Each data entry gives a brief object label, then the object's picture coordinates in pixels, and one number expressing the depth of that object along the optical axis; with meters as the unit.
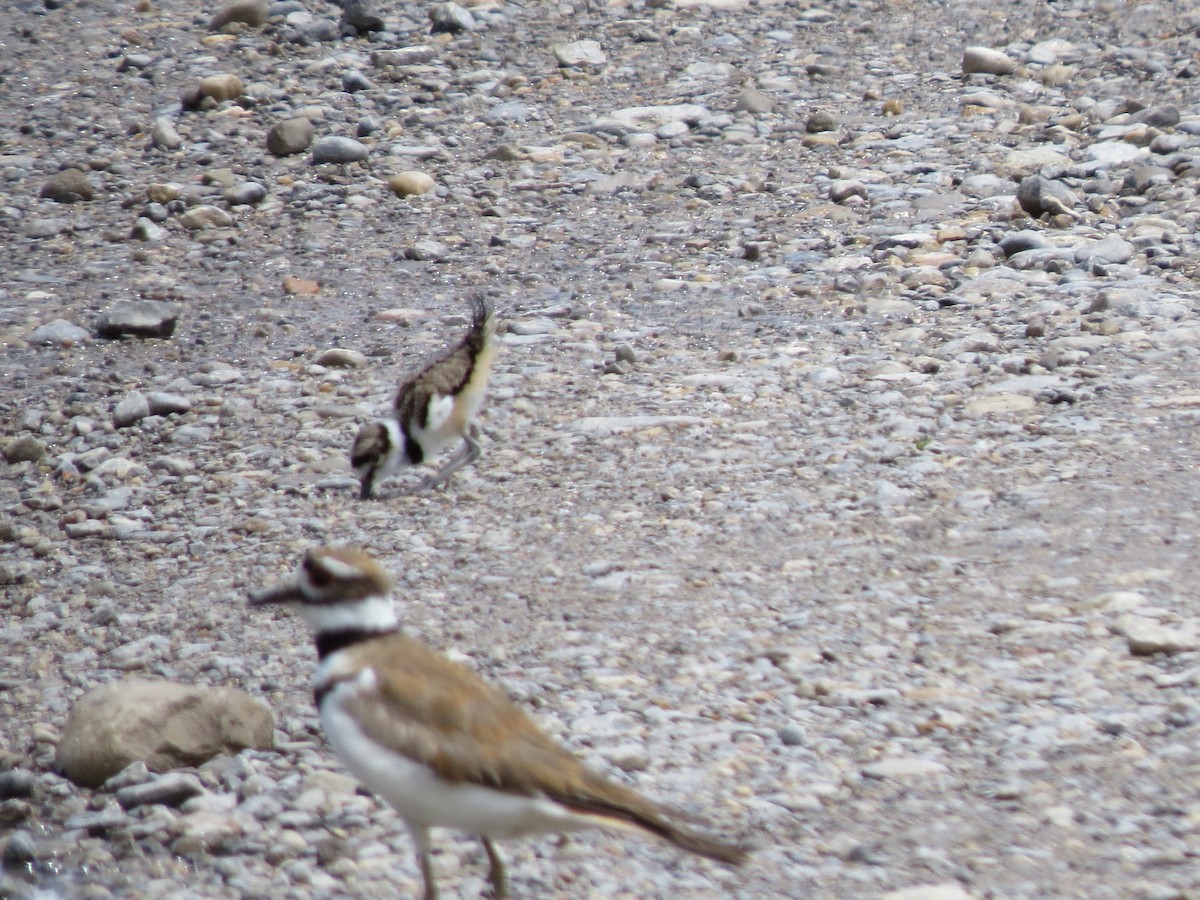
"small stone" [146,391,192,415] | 15.23
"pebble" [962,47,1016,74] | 22.55
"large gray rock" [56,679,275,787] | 9.13
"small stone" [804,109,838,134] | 21.16
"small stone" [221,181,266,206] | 20.02
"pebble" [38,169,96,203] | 20.56
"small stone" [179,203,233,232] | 19.53
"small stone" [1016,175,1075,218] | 17.80
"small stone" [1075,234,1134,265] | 16.61
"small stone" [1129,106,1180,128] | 20.20
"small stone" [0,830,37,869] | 8.59
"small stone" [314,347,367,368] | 16.03
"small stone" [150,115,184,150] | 21.72
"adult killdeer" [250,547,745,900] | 7.11
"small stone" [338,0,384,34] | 24.80
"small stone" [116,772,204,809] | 8.90
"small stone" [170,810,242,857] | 8.52
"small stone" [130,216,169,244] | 19.27
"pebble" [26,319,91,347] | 16.92
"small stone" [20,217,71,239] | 19.73
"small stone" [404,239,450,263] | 18.52
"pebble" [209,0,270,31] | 25.30
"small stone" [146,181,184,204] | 20.25
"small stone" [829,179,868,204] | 19.05
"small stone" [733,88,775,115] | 21.91
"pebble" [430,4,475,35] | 24.83
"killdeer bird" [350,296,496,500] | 13.24
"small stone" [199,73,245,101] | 22.78
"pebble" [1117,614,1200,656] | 9.90
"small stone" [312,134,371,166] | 20.80
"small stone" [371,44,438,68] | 23.75
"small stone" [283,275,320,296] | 17.83
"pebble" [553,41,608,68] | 23.78
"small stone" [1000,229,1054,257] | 17.08
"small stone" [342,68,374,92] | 23.05
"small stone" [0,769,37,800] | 9.19
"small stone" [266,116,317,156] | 21.11
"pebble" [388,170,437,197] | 20.03
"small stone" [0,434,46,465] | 14.62
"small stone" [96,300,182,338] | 16.86
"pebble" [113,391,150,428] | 15.10
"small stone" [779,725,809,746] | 9.30
